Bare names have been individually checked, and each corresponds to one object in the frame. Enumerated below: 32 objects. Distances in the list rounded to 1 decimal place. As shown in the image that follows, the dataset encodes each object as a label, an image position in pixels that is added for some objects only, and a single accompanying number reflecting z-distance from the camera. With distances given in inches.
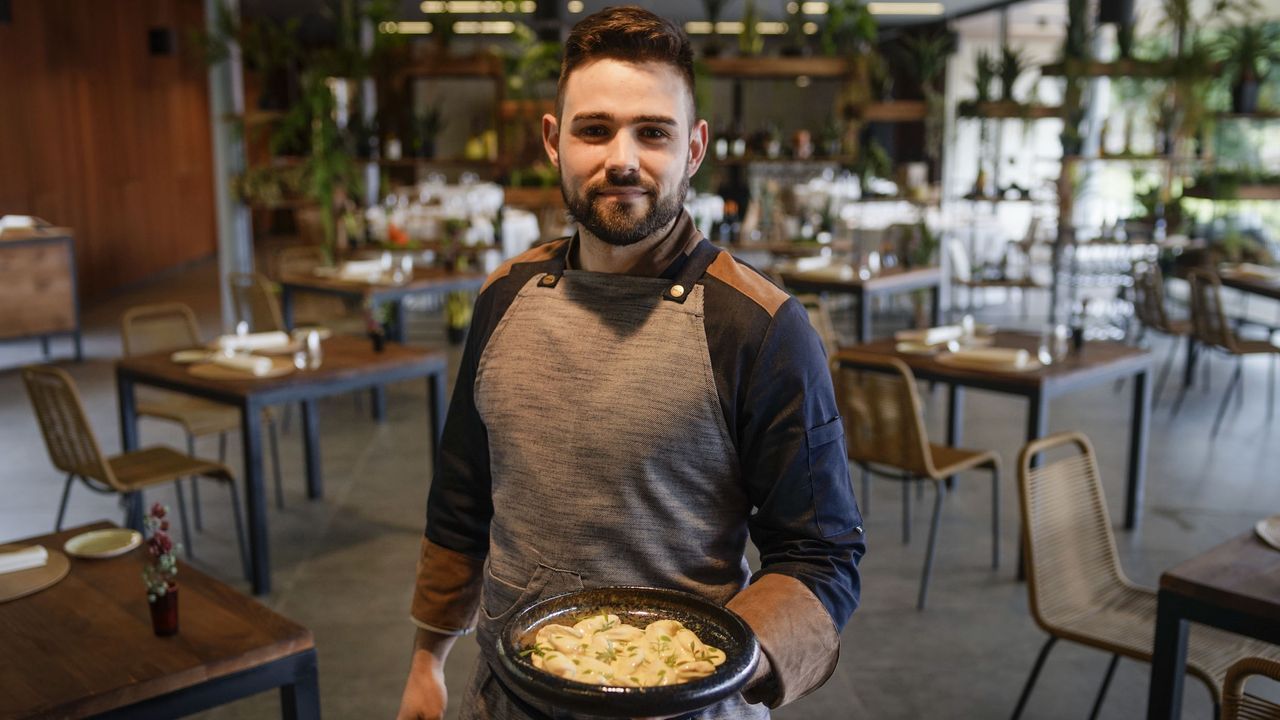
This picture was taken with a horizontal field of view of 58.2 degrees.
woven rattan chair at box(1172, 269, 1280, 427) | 246.7
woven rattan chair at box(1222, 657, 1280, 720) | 72.7
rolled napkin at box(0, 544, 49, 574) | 90.8
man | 55.1
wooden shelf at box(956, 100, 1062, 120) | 368.5
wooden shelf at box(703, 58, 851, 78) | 317.4
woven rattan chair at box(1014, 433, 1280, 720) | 103.3
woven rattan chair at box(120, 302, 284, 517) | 180.7
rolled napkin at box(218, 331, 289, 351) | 169.8
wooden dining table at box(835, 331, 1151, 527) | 160.9
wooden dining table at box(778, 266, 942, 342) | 253.9
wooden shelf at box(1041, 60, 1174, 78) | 341.7
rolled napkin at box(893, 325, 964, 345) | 183.3
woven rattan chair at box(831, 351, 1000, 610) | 152.9
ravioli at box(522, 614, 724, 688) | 49.6
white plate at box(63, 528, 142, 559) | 94.3
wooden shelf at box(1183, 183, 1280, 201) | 330.0
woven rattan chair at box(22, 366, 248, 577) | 145.6
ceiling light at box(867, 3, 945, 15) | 569.9
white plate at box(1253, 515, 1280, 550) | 94.8
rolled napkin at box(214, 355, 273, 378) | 157.4
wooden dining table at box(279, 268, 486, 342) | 237.6
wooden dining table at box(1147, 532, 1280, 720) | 83.7
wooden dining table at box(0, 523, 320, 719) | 70.8
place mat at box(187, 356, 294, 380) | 156.5
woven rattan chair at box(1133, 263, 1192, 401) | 269.0
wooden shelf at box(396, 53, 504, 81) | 317.7
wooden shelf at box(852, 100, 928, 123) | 360.2
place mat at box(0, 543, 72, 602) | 85.9
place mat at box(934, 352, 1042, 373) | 165.3
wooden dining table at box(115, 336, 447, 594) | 152.3
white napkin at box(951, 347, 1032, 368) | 166.2
